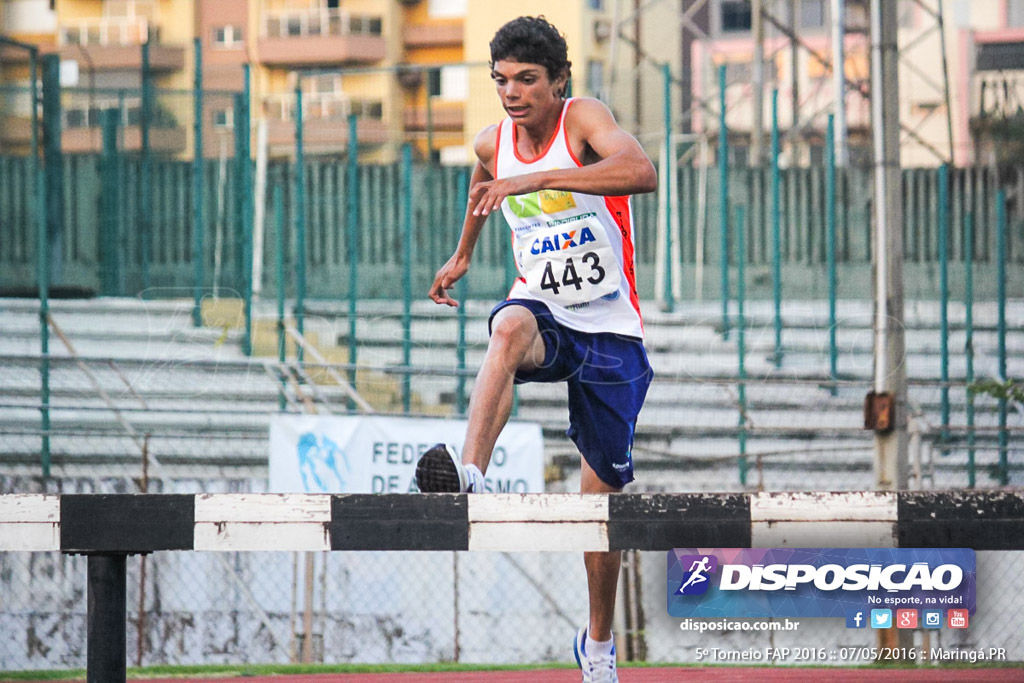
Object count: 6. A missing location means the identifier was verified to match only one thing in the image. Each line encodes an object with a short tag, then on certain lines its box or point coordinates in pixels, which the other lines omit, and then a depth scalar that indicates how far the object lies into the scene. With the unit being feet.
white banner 64.34
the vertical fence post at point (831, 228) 82.84
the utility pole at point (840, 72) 95.66
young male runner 25.00
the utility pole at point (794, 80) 110.83
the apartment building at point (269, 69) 88.94
